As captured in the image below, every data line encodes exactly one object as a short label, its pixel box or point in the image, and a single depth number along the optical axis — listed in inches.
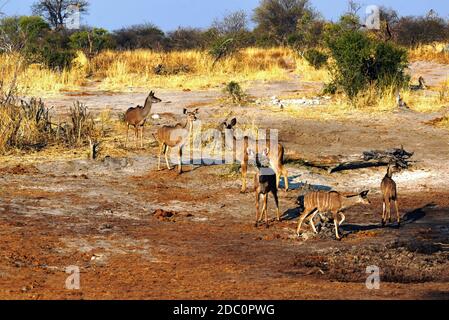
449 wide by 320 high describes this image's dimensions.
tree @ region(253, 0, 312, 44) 2096.5
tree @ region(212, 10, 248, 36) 1947.6
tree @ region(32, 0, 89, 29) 2039.6
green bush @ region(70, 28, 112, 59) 1315.2
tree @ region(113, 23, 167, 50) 1748.2
